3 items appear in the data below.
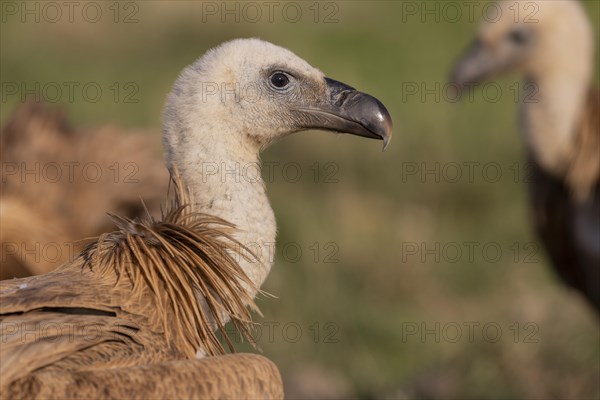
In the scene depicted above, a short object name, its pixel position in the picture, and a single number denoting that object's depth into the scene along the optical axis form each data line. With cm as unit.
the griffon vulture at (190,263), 698
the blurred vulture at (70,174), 1137
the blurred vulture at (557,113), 1355
